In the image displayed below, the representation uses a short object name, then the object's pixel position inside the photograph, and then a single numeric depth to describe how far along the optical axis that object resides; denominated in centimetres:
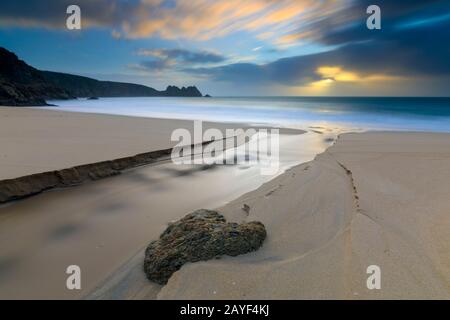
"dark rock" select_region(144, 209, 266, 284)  262
